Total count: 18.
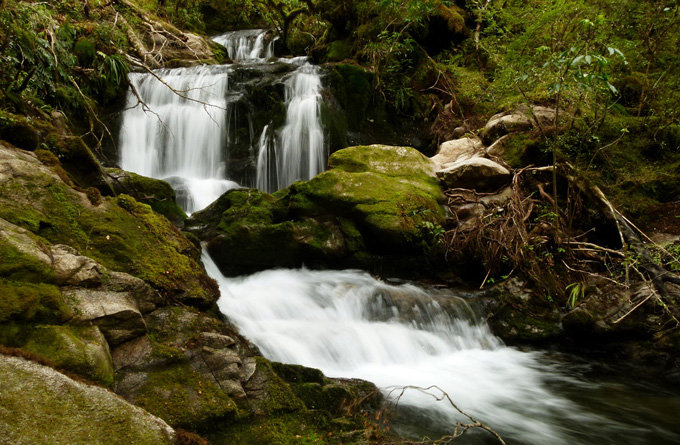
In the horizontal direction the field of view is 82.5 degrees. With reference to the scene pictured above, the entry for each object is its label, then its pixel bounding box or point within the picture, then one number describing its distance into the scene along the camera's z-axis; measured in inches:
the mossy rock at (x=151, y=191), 220.4
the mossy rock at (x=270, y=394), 100.1
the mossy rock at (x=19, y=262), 84.0
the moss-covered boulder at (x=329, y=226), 251.6
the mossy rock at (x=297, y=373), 122.0
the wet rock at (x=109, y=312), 91.2
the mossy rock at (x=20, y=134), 139.3
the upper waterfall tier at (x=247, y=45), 698.3
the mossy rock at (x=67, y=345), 76.0
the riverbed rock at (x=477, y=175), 285.1
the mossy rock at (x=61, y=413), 58.8
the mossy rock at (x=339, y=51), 488.1
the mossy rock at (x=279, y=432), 91.1
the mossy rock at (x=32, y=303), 77.9
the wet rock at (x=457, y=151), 338.3
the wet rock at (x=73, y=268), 94.4
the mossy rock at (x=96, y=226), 110.3
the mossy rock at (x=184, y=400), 87.5
